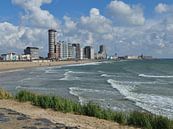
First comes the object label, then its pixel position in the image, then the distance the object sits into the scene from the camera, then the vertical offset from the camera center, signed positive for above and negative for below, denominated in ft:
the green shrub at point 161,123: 18.43 -6.37
